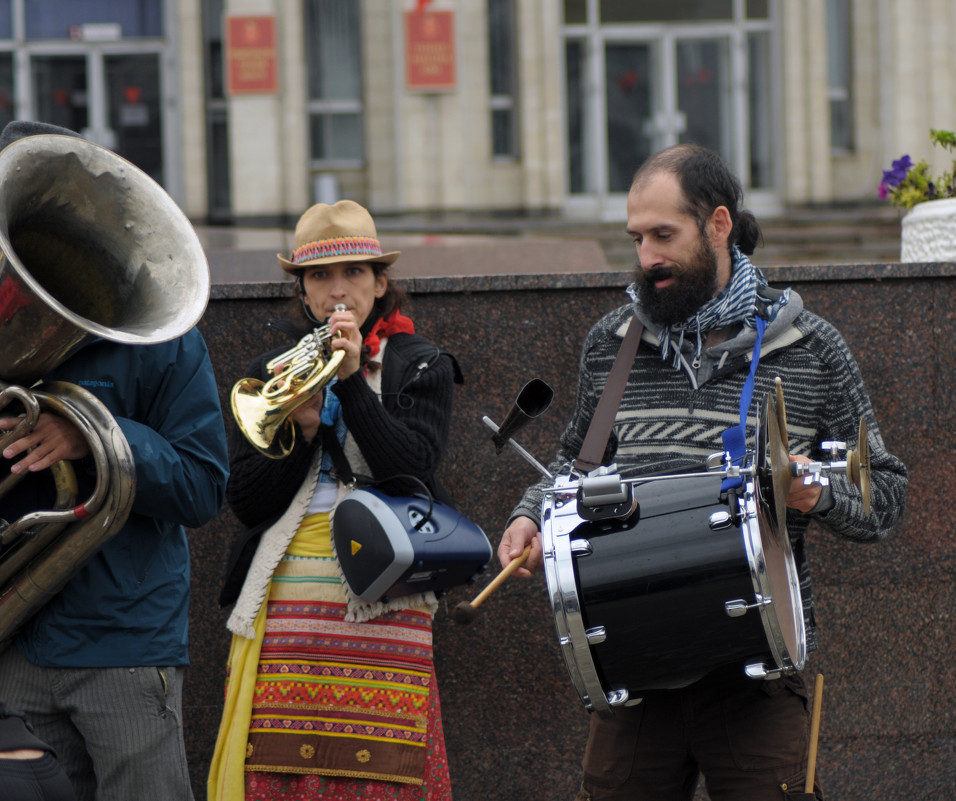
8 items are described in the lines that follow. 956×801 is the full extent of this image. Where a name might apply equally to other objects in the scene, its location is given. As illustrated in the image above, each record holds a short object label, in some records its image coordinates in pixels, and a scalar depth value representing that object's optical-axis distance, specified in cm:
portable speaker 664
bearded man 594
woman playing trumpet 690
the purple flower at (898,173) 1052
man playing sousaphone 586
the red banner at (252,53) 3061
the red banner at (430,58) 3066
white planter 980
